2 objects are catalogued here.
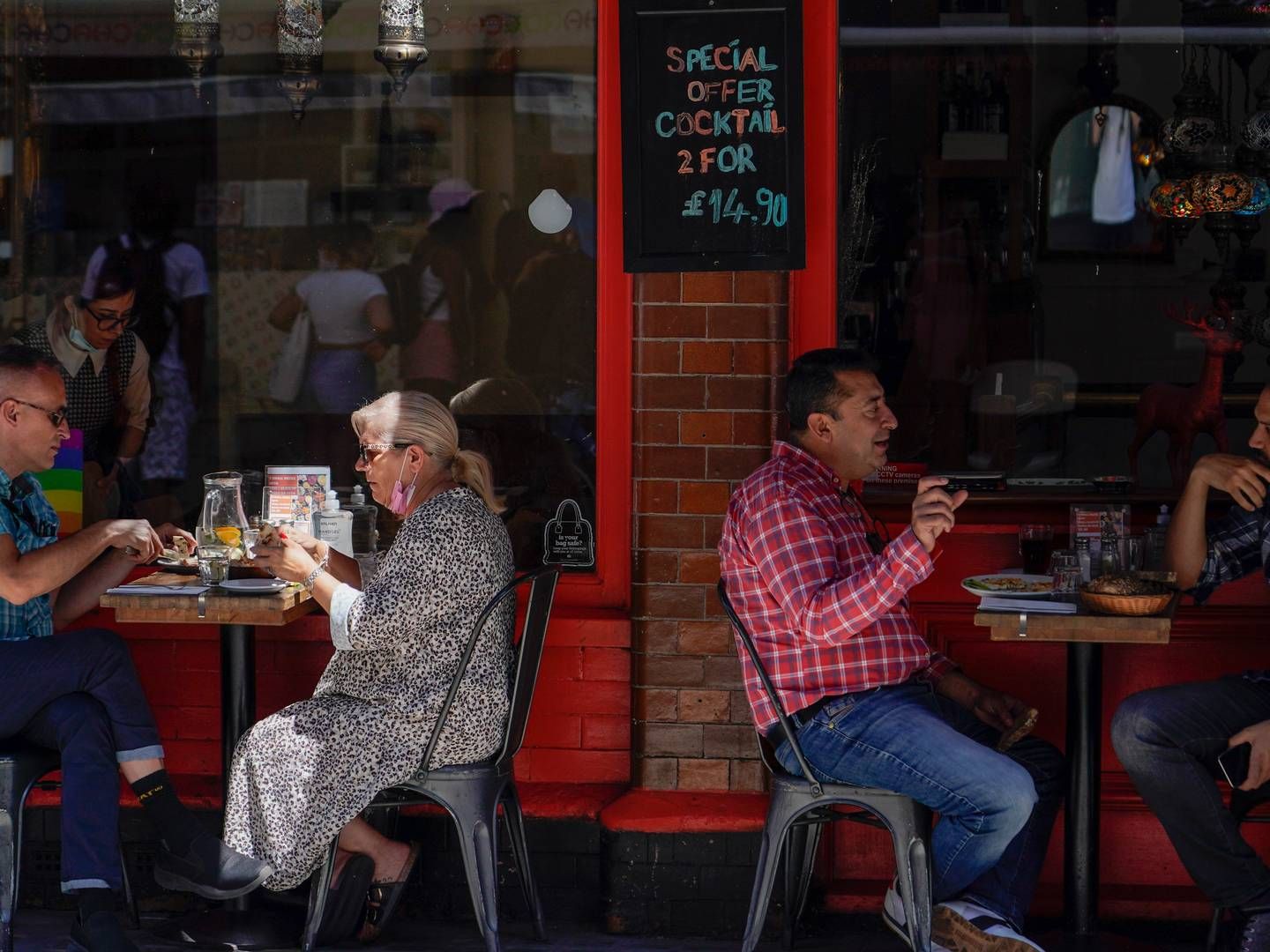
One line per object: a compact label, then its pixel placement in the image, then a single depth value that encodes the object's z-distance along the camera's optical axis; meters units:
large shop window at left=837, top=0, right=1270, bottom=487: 5.11
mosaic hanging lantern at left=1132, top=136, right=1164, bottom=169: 7.84
